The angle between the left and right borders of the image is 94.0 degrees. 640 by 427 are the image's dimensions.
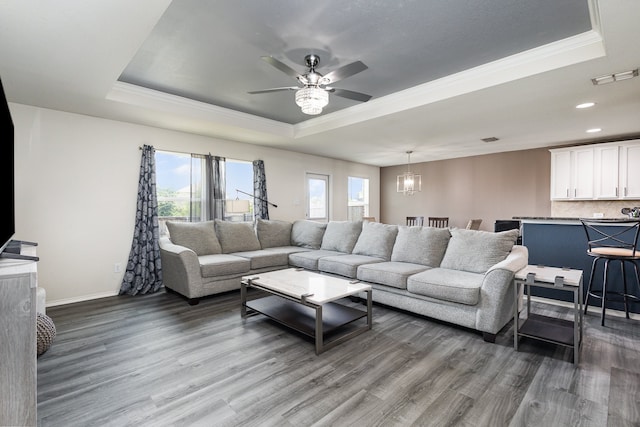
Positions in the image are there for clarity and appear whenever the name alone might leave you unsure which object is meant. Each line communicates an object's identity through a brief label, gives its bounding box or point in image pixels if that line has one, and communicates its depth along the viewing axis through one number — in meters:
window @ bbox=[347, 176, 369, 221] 8.16
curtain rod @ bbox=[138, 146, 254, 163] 4.52
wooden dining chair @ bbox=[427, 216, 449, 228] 6.91
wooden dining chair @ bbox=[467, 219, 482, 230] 6.11
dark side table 2.26
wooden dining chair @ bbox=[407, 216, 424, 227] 6.93
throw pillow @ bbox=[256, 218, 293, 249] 5.16
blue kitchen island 3.31
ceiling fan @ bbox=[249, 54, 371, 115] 2.38
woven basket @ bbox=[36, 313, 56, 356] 2.38
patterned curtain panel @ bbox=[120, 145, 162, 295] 4.17
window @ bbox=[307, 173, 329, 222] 6.92
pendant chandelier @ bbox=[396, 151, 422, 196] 6.11
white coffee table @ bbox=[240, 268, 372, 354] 2.58
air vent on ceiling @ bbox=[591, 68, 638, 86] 2.70
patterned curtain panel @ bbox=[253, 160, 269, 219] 5.68
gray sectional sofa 2.78
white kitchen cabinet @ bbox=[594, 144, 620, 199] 5.12
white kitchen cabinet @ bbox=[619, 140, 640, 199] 4.94
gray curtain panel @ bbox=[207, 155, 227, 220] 5.03
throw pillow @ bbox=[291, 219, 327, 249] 5.18
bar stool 2.96
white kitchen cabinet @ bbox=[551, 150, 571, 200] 5.63
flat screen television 2.00
